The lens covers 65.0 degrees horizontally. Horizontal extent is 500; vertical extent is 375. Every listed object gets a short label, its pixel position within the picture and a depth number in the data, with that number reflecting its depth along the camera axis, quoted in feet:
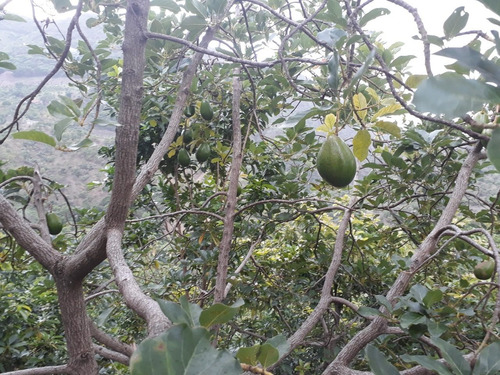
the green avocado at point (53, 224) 4.71
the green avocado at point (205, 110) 5.77
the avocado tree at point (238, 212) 1.78
